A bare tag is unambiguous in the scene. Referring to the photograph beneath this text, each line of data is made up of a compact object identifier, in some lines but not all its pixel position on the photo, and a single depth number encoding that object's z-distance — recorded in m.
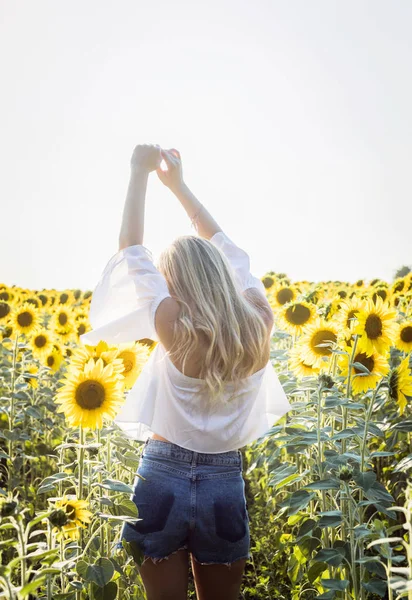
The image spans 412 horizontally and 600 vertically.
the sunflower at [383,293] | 7.22
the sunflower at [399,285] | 7.97
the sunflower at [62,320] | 7.13
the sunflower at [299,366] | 4.33
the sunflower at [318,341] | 4.18
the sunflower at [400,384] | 3.35
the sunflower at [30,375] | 5.07
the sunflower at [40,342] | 6.93
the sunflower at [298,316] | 5.38
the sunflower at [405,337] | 4.36
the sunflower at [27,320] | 7.06
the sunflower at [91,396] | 2.82
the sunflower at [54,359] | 6.32
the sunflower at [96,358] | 2.93
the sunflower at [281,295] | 6.93
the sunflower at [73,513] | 2.55
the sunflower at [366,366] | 3.69
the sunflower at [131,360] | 3.46
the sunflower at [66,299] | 11.15
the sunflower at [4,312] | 7.09
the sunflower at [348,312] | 3.85
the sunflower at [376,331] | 3.69
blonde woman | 2.51
